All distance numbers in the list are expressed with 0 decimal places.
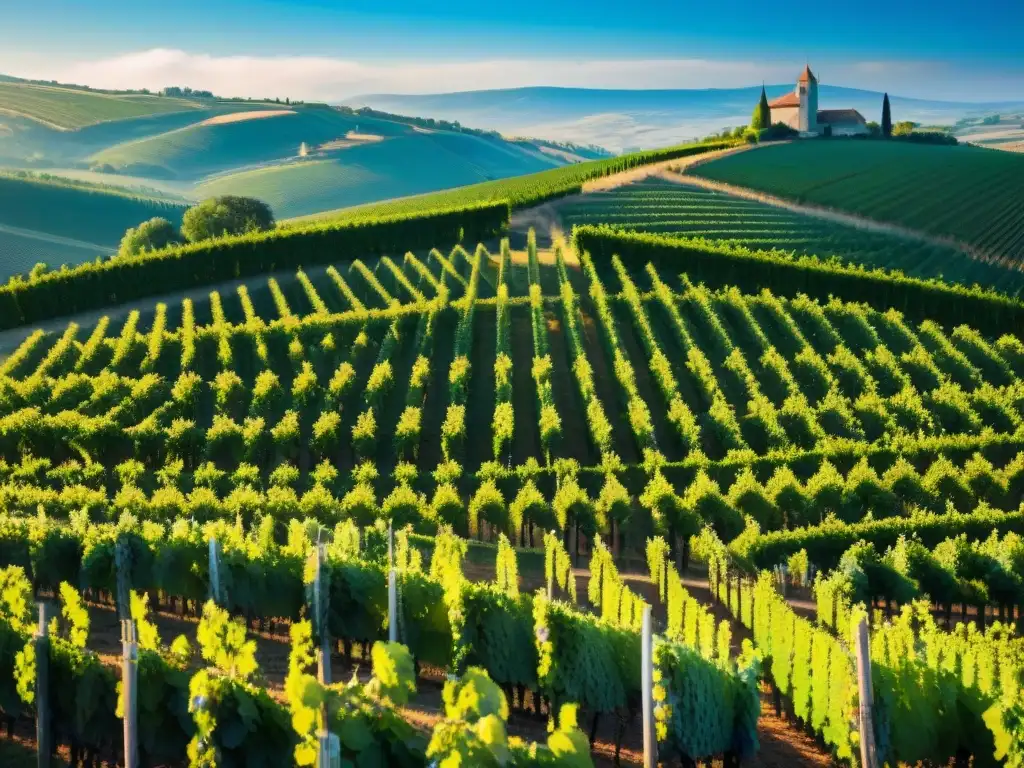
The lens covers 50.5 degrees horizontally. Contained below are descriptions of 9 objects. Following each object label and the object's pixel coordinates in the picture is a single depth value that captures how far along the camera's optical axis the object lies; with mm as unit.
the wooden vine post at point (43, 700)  14641
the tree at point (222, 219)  75688
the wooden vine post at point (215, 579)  18922
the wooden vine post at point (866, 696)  13711
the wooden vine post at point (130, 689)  13695
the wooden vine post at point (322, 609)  16703
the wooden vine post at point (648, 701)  13953
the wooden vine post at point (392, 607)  17062
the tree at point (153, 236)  78062
